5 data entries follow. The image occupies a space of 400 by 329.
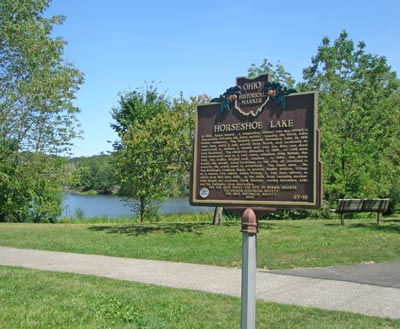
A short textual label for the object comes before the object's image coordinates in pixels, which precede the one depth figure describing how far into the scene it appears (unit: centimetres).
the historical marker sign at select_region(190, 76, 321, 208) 452
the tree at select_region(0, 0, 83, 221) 1980
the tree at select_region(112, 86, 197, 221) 1421
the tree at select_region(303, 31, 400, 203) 2519
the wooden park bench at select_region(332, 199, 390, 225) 1589
